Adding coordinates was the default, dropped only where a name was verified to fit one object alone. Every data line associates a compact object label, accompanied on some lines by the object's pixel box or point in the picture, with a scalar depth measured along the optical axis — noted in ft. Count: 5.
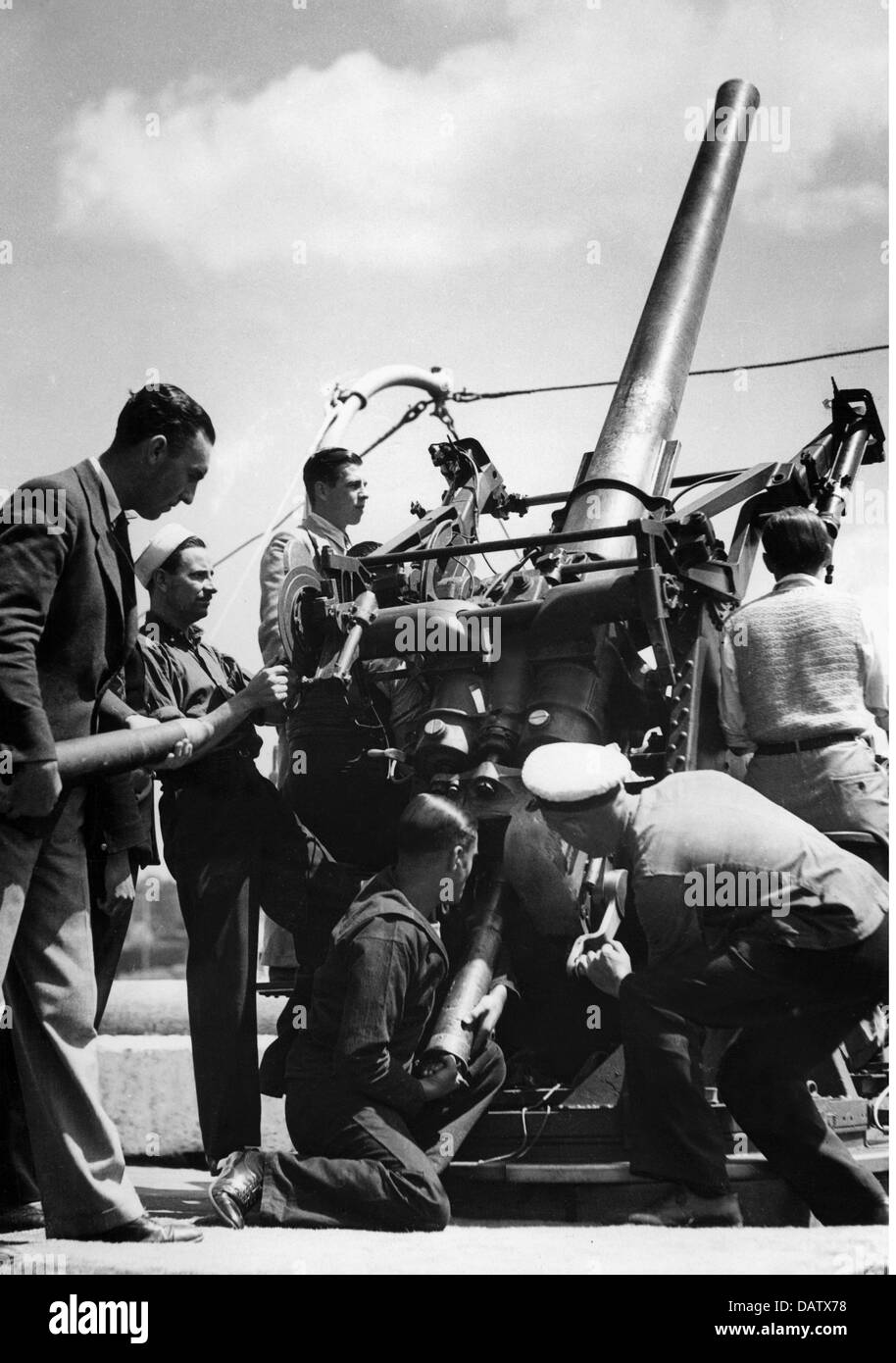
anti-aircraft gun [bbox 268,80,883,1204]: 17.67
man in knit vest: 16.69
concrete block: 20.12
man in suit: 14.93
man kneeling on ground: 16.16
